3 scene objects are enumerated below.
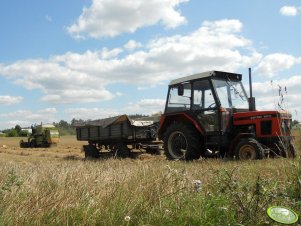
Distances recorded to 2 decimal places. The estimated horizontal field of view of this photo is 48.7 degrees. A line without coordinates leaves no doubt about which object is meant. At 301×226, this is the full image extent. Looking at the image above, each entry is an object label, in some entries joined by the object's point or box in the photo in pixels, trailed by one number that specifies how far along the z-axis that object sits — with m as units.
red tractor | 8.46
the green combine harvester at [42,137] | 25.14
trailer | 11.85
